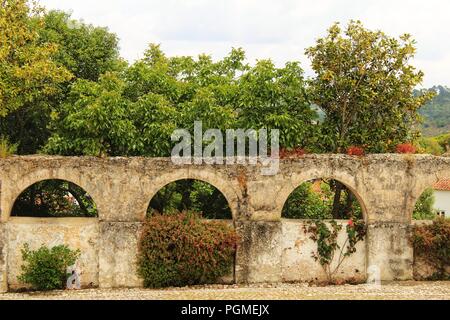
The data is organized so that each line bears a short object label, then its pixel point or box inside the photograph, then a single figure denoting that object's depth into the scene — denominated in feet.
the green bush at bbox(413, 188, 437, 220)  107.97
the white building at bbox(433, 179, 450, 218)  142.10
